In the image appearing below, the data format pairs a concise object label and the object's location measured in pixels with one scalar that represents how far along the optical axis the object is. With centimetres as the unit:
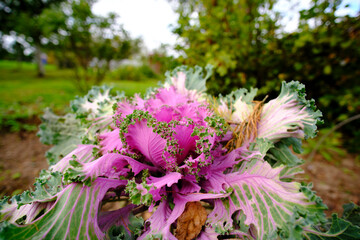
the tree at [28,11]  1408
